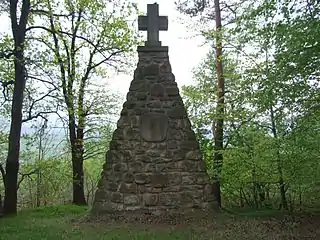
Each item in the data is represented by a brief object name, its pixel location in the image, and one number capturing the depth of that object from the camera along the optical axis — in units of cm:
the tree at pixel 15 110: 1062
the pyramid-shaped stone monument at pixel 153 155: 846
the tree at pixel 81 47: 1389
